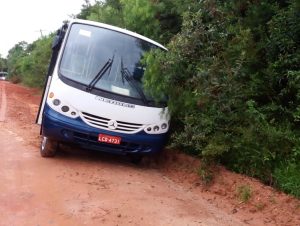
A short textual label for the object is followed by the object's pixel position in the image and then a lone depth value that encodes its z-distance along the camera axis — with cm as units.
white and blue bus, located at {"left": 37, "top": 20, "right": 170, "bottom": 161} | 442
